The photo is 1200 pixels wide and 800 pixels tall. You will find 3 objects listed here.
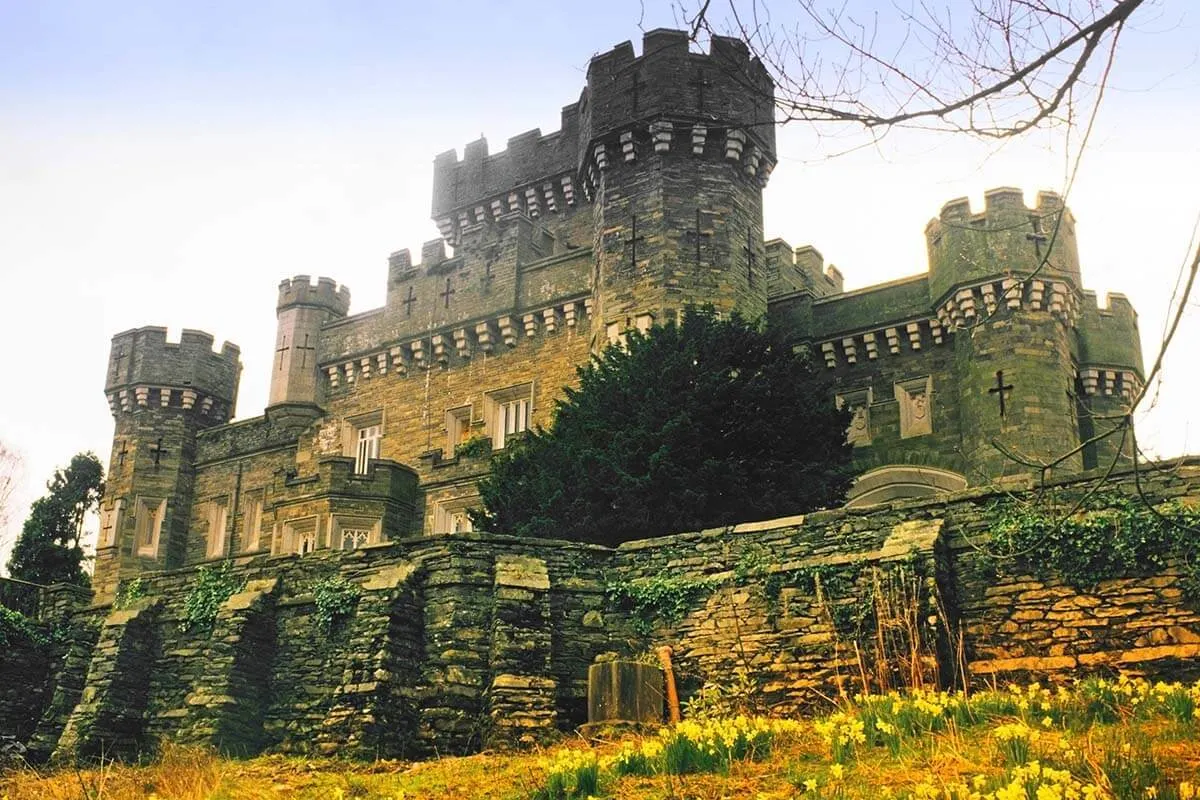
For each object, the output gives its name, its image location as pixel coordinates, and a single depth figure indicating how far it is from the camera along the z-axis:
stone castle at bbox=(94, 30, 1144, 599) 27.22
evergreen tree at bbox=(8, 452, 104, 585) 37.72
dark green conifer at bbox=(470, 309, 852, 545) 21.52
